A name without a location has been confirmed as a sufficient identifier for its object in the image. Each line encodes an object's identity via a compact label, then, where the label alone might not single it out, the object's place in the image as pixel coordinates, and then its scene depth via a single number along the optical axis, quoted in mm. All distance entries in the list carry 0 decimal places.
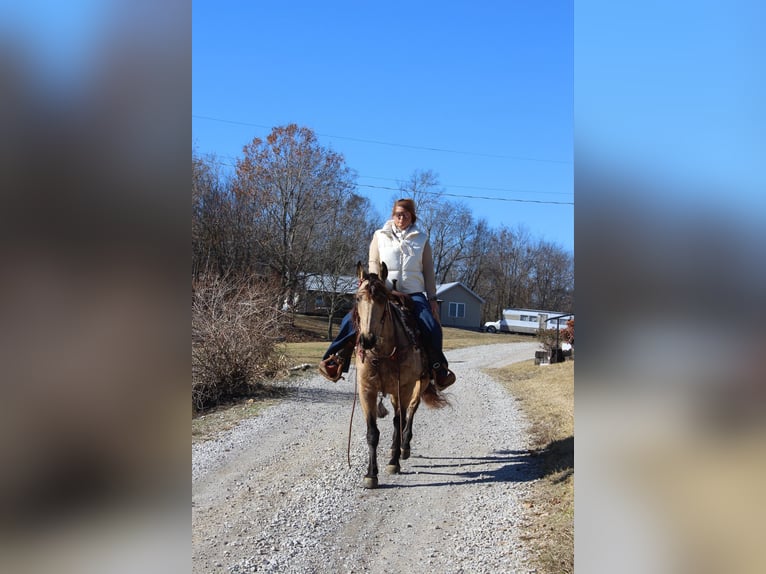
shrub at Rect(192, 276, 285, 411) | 10297
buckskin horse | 5250
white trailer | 46159
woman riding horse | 6402
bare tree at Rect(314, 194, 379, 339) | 29375
